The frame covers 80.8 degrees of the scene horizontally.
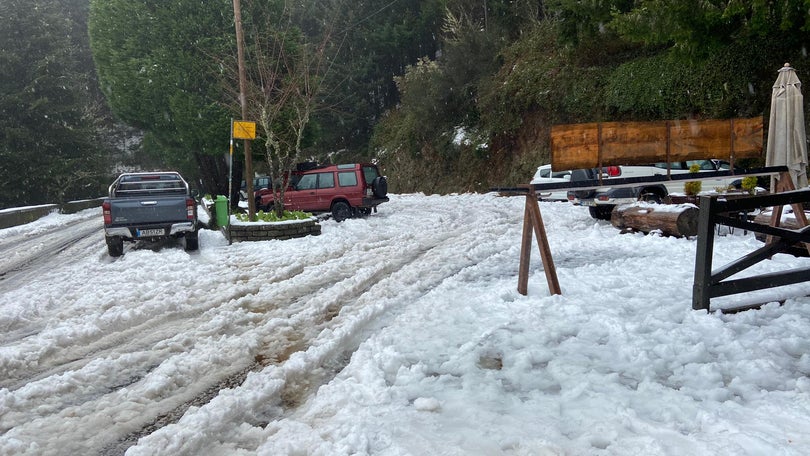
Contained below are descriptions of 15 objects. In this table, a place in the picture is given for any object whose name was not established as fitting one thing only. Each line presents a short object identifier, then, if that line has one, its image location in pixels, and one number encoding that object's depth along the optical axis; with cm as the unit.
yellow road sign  1209
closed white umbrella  671
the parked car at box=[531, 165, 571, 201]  1702
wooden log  902
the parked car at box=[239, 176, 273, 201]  2292
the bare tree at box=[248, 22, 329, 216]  1412
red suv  1670
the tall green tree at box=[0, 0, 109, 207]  2880
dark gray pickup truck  1039
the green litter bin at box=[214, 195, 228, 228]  1403
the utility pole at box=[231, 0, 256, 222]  1302
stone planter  1201
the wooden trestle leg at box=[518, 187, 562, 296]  567
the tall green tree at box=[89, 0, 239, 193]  1780
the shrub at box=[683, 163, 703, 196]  1060
